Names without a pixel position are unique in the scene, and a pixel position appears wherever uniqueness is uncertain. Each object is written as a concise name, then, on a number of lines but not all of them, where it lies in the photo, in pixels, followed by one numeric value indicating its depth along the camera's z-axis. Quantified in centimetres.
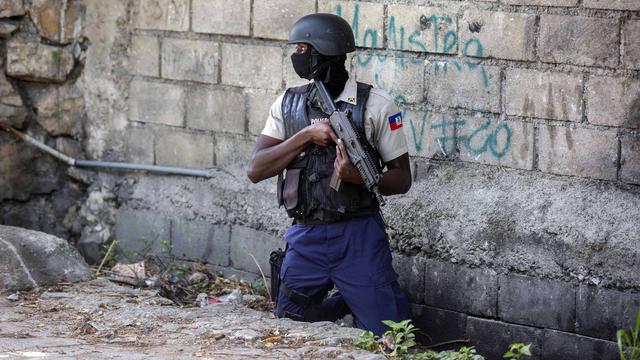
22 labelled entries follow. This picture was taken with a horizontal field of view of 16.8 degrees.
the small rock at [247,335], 1016
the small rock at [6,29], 1448
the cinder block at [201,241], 1418
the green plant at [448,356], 936
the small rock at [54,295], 1185
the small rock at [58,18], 1475
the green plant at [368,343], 963
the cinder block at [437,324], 1202
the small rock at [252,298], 1322
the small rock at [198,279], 1386
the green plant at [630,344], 965
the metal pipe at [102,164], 1438
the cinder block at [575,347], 1096
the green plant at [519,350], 886
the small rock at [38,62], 1470
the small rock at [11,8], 1440
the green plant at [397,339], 949
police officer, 1047
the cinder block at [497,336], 1145
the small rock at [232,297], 1292
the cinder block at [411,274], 1231
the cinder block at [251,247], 1368
